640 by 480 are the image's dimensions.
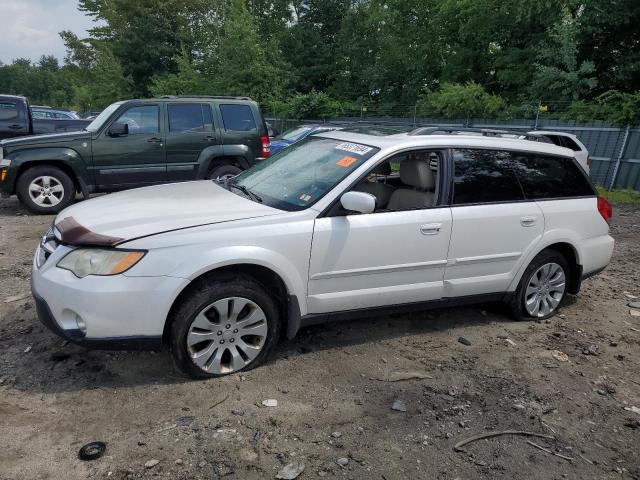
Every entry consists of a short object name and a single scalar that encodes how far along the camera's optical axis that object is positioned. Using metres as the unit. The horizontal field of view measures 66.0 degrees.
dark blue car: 12.39
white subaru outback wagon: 2.95
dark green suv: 7.81
